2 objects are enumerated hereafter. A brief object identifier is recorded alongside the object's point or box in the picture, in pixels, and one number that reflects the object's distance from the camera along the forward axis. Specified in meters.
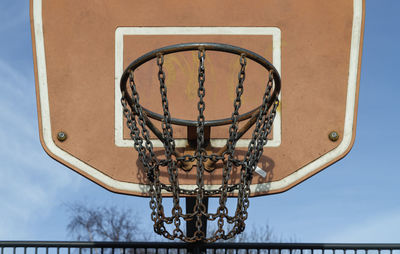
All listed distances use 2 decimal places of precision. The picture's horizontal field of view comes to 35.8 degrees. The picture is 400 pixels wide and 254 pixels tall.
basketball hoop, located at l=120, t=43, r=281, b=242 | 3.46
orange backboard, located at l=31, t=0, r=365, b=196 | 4.02
